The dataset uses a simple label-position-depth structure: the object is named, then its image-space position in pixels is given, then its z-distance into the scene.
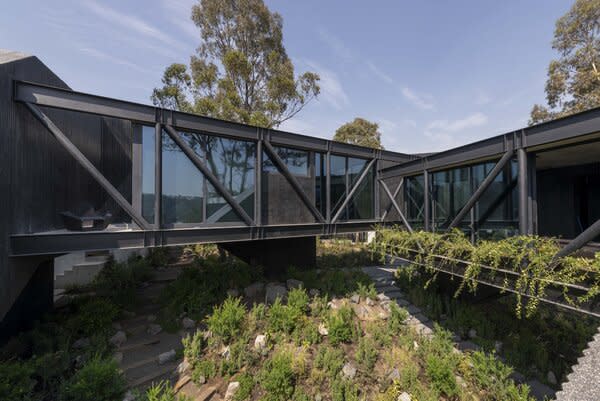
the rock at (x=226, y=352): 6.57
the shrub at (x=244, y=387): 5.61
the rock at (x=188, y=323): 7.64
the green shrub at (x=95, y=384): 4.90
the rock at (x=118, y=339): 6.77
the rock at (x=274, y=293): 8.89
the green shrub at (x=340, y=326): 7.36
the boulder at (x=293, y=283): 9.48
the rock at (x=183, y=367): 6.22
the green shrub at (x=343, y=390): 5.79
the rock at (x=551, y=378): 6.89
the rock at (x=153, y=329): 7.37
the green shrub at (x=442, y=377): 6.27
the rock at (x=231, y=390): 5.71
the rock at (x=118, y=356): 6.22
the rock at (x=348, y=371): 6.44
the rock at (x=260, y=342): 6.82
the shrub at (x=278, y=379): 5.67
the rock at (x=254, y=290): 9.14
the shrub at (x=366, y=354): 6.74
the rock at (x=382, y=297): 9.35
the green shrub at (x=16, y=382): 4.59
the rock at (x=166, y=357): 6.42
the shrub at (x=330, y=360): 6.37
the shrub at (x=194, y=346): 6.42
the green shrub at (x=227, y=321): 6.97
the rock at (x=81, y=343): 6.57
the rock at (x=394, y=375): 6.52
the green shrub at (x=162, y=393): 5.04
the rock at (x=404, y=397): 6.05
